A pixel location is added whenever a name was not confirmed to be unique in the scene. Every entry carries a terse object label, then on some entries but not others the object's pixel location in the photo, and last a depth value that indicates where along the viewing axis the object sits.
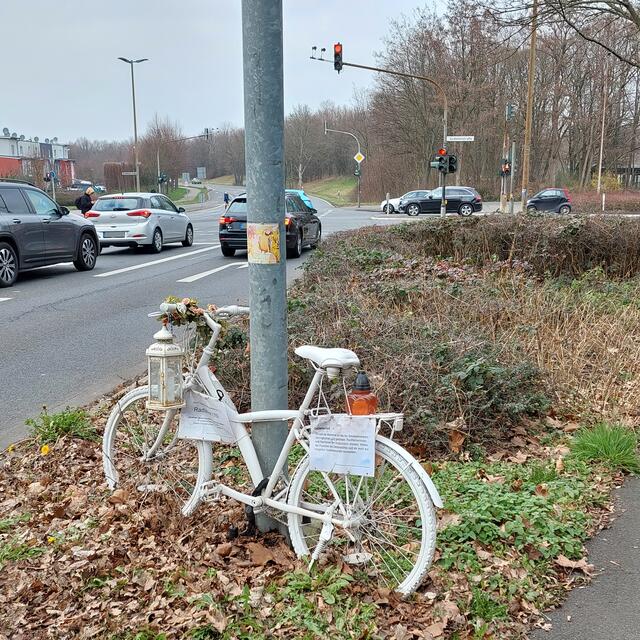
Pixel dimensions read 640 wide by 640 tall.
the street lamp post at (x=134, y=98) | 48.66
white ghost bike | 2.96
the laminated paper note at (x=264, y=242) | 3.28
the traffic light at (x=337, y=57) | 28.27
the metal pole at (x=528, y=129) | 25.71
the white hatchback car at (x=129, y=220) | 19.06
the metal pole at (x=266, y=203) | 3.16
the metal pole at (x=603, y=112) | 51.25
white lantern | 3.43
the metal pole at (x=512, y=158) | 34.53
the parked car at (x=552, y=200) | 41.34
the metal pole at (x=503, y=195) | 39.69
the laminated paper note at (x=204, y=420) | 3.48
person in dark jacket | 23.97
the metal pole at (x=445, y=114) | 36.00
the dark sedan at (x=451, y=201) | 41.53
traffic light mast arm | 28.64
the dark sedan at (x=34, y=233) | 12.95
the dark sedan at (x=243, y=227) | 17.95
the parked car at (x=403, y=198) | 43.78
